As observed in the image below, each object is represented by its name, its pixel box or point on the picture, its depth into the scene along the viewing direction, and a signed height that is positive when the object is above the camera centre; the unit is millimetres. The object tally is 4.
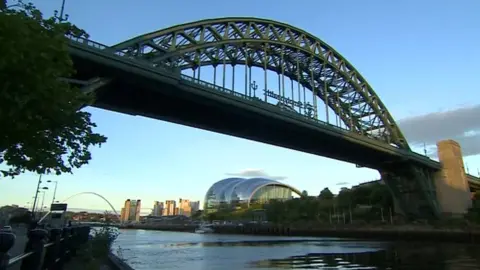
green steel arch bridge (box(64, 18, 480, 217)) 30328 +12598
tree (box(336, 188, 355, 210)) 89831 +9693
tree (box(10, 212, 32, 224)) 68469 +3369
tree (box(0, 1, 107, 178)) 5680 +2178
